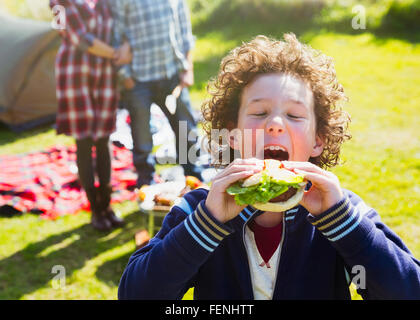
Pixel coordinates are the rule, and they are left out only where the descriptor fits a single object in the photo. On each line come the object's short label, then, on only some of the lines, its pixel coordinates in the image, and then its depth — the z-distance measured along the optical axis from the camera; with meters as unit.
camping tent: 7.47
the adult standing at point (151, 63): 4.48
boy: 1.70
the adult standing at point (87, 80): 4.07
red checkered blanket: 5.16
